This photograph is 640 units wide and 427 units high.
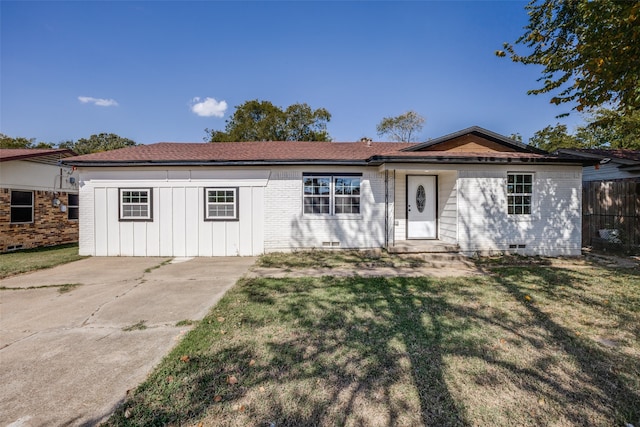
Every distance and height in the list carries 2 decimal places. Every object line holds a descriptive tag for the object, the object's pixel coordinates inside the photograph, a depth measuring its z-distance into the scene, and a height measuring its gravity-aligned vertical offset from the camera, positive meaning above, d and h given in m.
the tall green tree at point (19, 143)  30.45 +7.96
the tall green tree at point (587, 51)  6.40 +4.06
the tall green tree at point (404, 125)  35.66 +10.97
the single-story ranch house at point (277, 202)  9.35 +0.38
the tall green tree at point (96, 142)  42.06 +10.74
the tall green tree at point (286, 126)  29.64 +8.99
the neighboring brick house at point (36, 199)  10.58 +0.59
